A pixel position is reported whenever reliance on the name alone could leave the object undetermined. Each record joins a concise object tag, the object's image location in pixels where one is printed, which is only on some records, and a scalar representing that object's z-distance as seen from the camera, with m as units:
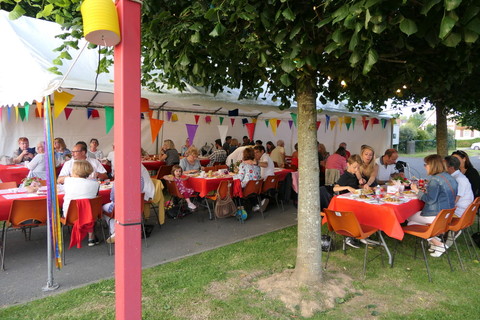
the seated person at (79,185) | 4.23
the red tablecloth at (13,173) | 6.70
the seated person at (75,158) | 5.21
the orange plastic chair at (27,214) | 3.95
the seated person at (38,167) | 5.86
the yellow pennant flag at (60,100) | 3.94
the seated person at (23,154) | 7.59
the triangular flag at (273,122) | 11.30
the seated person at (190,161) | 6.94
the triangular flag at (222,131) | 12.21
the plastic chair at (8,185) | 4.88
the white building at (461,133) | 56.50
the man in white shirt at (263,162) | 6.77
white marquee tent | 4.64
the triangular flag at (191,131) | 11.07
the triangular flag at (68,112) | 9.05
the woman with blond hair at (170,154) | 8.47
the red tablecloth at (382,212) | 3.85
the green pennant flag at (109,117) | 7.37
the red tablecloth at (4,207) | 4.02
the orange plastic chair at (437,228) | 3.68
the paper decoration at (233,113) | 10.19
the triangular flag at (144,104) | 6.13
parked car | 38.17
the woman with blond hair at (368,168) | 5.41
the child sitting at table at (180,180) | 6.10
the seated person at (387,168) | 6.12
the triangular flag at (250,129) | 12.54
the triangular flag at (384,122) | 14.53
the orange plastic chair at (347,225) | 3.69
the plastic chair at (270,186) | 6.55
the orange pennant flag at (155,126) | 7.77
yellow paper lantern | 1.68
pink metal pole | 1.76
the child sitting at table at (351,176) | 4.95
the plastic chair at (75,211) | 4.19
